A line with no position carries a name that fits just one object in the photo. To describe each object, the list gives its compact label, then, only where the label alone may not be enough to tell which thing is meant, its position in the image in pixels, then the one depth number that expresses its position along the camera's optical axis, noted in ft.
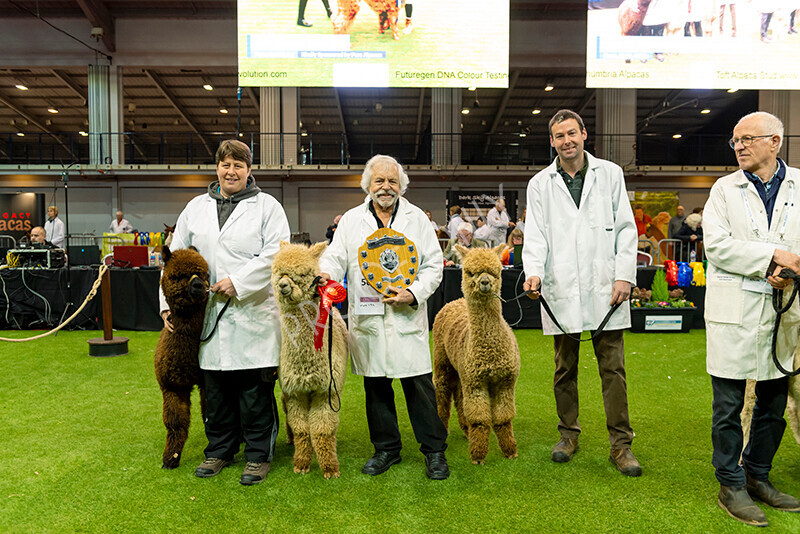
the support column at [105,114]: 51.06
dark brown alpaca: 8.77
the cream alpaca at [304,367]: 8.37
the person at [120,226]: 45.96
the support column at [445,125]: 52.80
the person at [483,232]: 37.14
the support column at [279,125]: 50.65
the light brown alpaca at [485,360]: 9.29
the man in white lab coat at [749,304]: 7.38
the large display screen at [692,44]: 26.96
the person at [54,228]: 35.75
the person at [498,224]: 37.37
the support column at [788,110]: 50.37
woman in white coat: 8.98
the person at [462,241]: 25.77
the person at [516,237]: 29.19
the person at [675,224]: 40.27
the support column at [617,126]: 51.83
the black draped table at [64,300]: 23.76
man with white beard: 8.95
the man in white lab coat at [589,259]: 9.16
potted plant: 22.65
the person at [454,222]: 37.06
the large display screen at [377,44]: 27.94
